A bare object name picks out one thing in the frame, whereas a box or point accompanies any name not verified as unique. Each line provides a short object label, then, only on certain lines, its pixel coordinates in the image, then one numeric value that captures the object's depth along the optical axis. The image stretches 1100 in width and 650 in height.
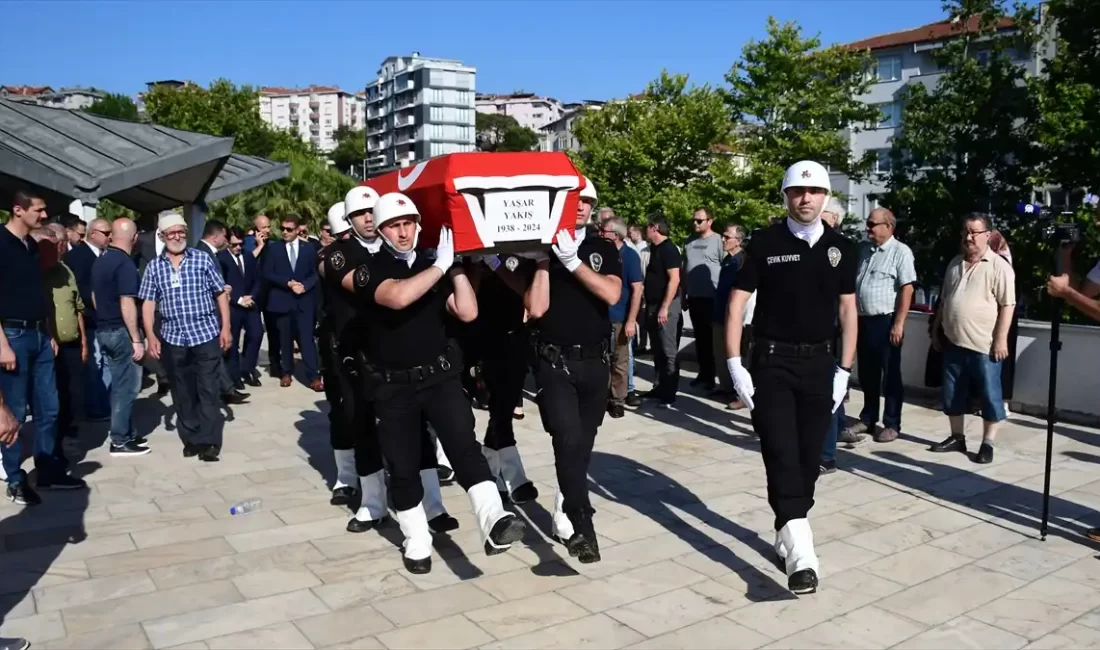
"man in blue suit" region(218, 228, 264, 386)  11.75
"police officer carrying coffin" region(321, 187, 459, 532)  5.73
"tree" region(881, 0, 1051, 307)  30.94
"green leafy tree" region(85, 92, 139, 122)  94.92
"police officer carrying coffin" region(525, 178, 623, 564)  5.19
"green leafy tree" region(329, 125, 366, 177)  141.88
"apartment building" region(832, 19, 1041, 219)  66.06
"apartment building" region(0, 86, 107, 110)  146.75
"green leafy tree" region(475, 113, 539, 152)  128.75
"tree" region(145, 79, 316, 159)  66.69
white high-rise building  157.00
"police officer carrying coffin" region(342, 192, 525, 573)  5.00
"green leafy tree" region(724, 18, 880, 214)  56.34
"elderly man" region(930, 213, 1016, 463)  7.66
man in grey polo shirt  10.88
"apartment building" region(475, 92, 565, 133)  196.88
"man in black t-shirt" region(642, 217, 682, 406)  10.05
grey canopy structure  9.81
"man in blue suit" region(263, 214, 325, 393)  12.06
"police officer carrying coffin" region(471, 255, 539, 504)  6.21
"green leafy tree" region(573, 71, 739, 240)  58.84
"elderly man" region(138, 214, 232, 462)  8.05
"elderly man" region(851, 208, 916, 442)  8.32
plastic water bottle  6.68
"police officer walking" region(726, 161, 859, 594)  5.01
